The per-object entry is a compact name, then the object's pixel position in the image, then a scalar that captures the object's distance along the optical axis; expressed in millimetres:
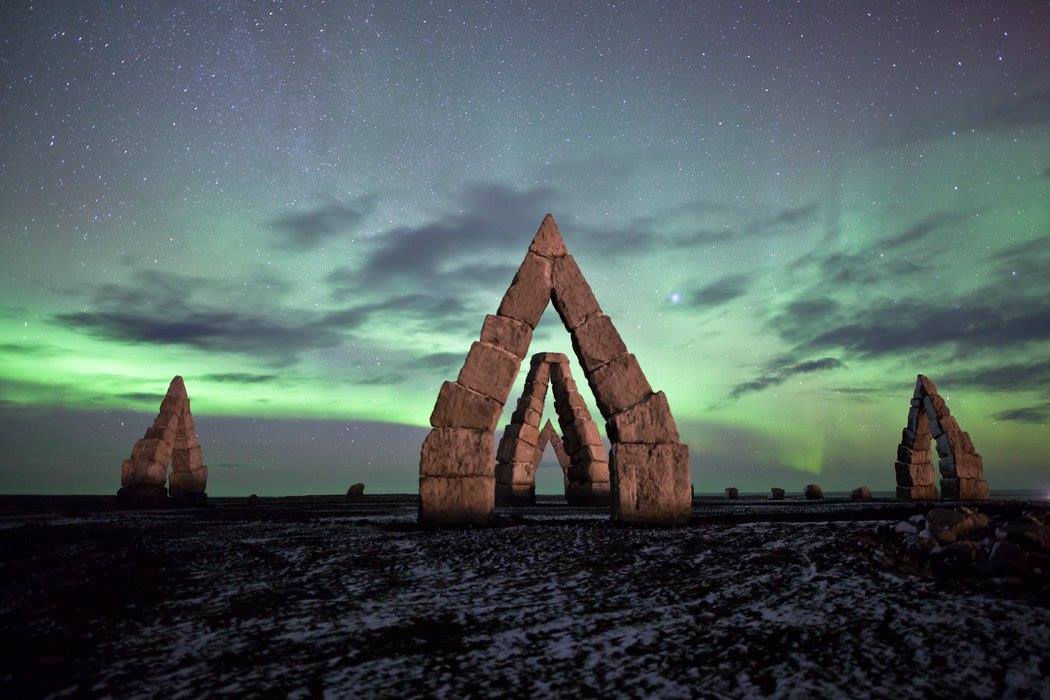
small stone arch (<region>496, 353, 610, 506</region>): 15117
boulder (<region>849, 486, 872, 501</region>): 20344
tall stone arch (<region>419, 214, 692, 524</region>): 6828
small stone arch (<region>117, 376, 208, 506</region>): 16344
